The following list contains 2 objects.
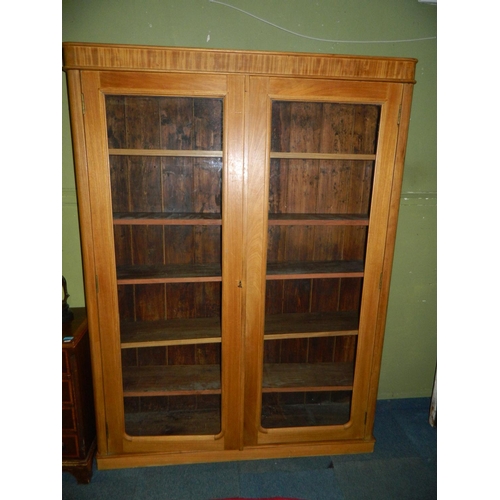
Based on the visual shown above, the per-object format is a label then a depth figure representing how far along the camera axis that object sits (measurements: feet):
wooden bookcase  4.82
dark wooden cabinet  5.46
